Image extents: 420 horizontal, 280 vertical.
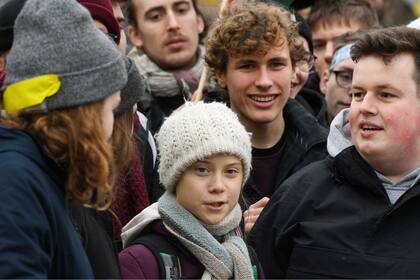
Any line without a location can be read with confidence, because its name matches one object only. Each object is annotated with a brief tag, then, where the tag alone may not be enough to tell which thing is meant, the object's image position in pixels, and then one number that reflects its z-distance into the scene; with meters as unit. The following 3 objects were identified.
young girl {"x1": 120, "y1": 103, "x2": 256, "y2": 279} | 5.66
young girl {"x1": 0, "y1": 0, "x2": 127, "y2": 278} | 4.33
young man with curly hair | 7.73
